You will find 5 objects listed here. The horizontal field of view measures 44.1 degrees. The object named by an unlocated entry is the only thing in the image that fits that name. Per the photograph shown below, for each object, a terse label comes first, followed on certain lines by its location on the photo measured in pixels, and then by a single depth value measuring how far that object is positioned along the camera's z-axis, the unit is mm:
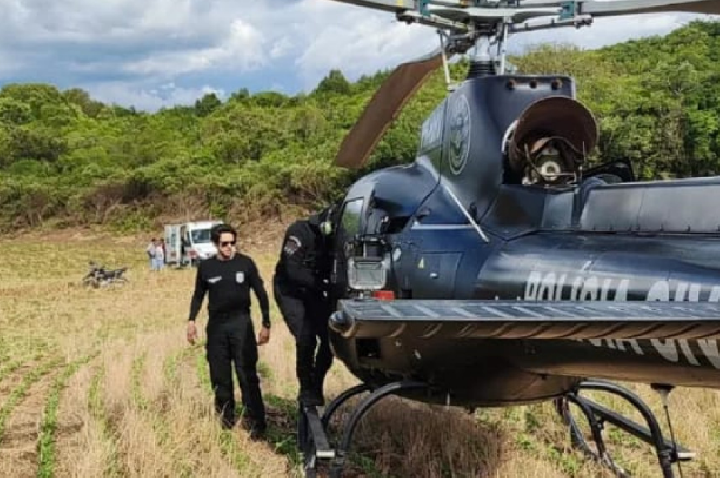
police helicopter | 3330
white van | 37312
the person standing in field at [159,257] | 34625
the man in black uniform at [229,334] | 7629
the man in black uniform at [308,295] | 7156
